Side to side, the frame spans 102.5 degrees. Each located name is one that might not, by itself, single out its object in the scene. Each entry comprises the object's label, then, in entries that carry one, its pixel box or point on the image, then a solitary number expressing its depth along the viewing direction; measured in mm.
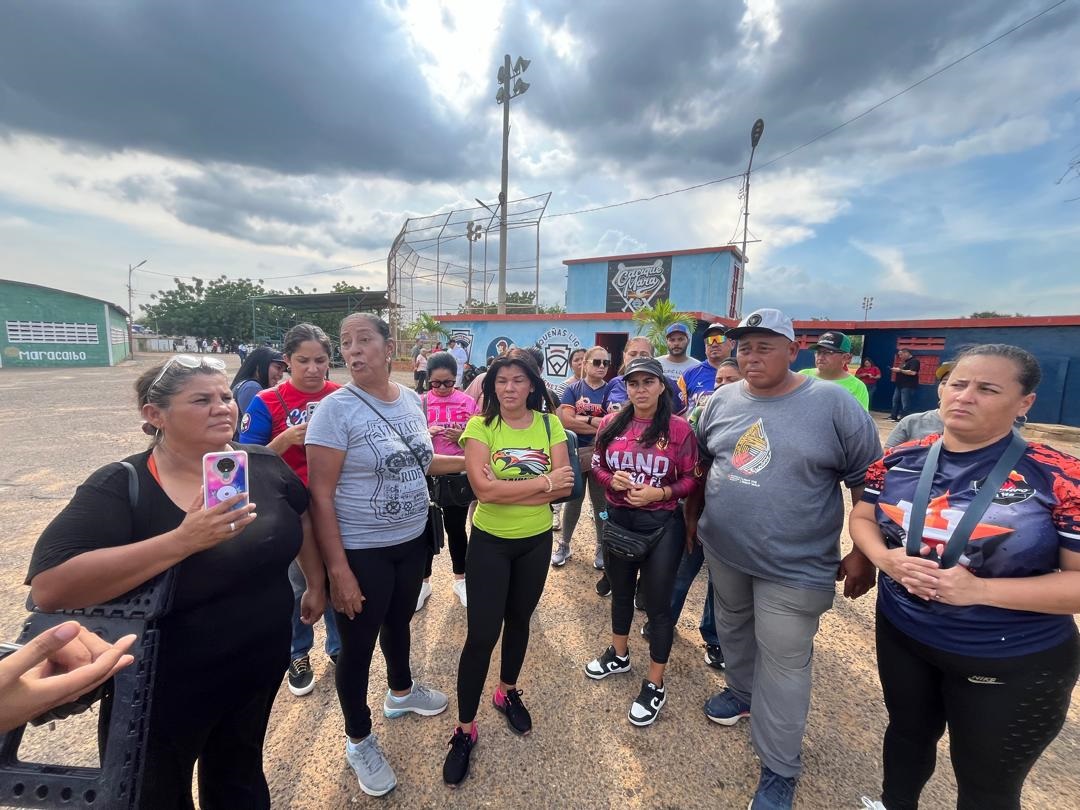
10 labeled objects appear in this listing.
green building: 24500
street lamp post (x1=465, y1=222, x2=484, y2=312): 19241
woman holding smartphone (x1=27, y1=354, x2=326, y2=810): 1232
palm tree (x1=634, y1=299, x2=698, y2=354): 10730
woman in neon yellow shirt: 2141
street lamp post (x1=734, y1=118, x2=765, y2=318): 14719
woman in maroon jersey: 2467
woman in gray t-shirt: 1909
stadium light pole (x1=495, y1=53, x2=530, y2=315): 17188
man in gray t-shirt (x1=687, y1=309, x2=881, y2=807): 2000
